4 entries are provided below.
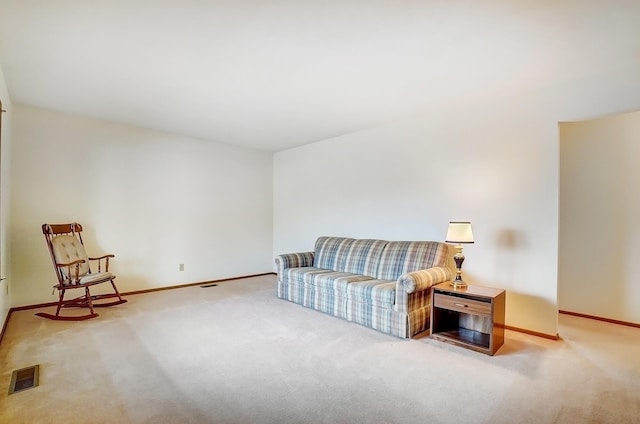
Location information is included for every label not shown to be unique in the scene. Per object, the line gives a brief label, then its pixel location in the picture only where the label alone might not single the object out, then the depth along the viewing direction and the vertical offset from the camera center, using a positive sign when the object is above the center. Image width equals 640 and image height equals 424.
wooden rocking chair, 3.51 -0.64
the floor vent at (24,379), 2.06 -1.15
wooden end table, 2.68 -1.00
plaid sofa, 3.07 -0.79
